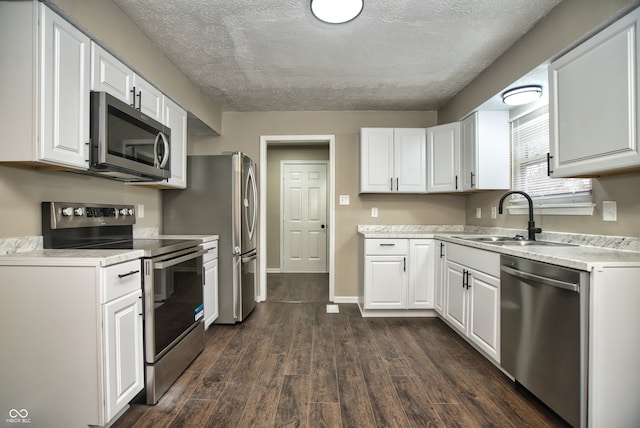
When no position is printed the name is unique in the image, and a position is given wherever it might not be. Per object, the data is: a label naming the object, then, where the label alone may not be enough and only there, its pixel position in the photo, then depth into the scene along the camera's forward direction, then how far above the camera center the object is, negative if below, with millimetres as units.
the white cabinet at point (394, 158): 3375 +632
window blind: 2078 +397
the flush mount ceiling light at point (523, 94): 2275 +933
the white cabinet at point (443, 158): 3105 +606
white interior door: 5617 -22
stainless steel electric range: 1680 -402
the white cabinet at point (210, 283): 2576 -639
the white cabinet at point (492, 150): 2750 +589
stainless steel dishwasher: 1344 -625
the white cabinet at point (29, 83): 1379 +616
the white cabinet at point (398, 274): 3059 -635
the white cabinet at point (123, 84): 1704 +854
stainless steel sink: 2060 -223
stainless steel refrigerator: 2848 +8
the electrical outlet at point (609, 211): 1739 +13
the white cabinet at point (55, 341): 1347 -588
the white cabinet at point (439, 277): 2867 -637
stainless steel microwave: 1646 +443
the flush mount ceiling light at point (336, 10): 1757 +1251
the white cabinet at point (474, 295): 2012 -646
